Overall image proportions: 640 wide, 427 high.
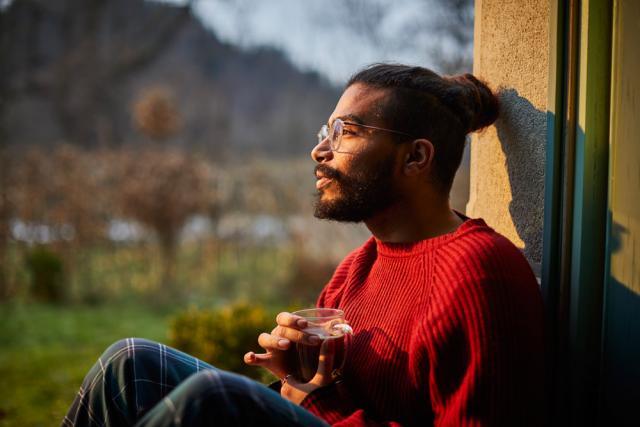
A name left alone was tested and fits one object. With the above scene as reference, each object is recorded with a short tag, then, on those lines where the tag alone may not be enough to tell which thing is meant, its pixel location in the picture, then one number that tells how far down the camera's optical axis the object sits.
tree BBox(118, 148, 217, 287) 7.79
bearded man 1.33
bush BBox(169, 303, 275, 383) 3.77
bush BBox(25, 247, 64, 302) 7.46
